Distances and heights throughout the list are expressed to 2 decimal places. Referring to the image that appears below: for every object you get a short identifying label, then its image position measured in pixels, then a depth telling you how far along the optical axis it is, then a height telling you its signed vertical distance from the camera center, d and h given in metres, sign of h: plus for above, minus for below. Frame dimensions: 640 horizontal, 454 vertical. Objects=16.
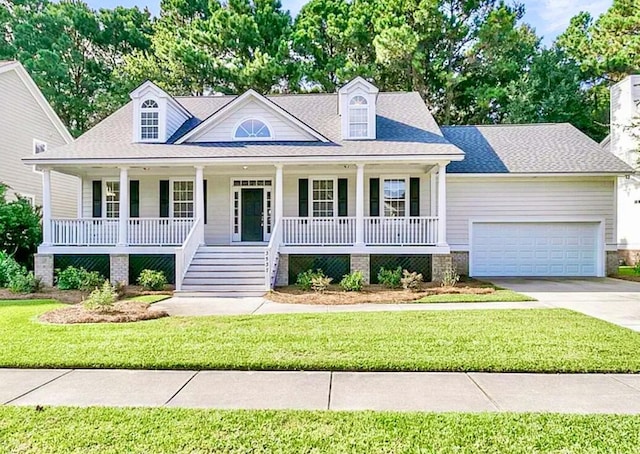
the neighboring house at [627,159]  18.53 +2.98
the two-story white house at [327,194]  12.87 +1.21
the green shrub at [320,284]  11.45 -1.48
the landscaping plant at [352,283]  11.61 -1.47
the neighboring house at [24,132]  17.70 +4.27
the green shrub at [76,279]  11.91 -1.44
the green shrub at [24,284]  11.22 -1.46
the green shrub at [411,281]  11.59 -1.42
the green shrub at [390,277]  12.19 -1.40
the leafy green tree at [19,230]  14.16 -0.07
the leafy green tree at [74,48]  26.48 +12.00
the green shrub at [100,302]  8.44 -1.44
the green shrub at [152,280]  12.06 -1.46
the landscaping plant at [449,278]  12.08 -1.41
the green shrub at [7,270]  12.20 -1.20
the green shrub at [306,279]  11.98 -1.44
